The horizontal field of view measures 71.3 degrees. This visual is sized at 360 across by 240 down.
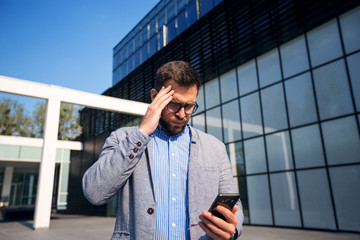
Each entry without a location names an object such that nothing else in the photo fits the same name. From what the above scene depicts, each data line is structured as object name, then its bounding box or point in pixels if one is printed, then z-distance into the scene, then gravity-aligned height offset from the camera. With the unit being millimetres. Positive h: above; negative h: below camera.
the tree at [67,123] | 29594 +7166
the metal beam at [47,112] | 10258 +3132
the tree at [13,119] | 25109 +6614
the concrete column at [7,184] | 25500 +268
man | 1398 +53
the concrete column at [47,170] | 10273 +627
